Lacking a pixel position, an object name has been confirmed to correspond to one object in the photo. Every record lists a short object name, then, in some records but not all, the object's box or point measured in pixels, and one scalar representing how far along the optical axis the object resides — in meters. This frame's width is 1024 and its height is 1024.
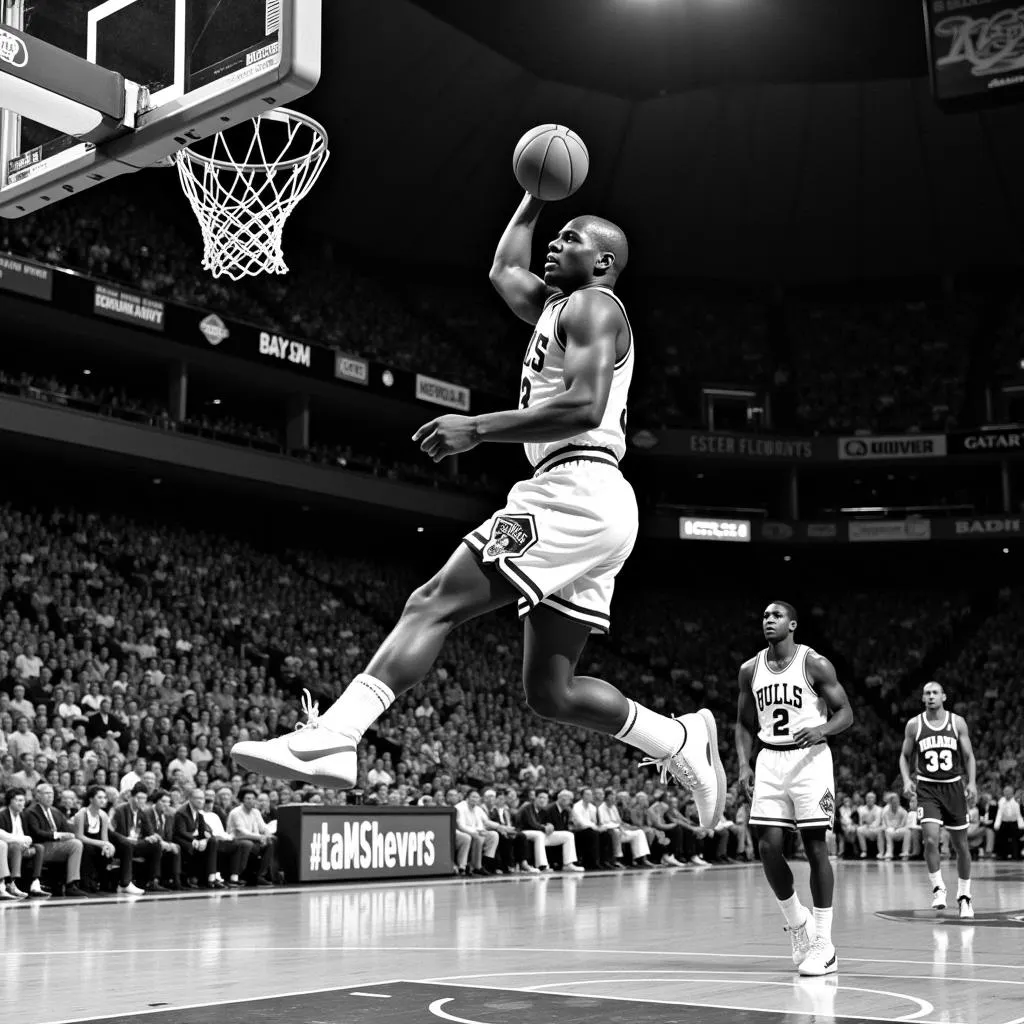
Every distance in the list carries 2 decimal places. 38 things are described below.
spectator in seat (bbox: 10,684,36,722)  17.42
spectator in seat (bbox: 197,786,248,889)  16.94
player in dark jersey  12.73
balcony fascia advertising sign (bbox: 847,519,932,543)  35.00
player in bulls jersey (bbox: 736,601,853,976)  8.72
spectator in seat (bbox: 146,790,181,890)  16.16
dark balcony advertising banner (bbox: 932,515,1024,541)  34.19
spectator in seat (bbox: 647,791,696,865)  24.17
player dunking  4.43
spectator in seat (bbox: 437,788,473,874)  19.89
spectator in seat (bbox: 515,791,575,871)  21.28
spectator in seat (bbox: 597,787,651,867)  22.72
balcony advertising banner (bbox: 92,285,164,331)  24.50
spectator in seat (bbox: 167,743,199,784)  17.23
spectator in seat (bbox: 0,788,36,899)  14.63
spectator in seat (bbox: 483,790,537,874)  21.06
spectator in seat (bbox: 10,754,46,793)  15.38
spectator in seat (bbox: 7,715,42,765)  16.45
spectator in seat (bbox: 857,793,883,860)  27.16
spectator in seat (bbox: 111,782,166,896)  15.65
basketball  5.18
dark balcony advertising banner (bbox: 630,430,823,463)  34.47
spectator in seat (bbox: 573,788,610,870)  22.28
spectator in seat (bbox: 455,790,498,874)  20.12
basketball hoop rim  10.39
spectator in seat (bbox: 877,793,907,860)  26.78
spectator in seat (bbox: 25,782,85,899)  14.99
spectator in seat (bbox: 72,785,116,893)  15.33
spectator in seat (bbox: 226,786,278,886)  17.33
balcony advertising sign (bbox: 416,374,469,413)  30.66
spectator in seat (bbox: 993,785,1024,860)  26.09
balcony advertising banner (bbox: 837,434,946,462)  35.38
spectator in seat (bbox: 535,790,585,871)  21.69
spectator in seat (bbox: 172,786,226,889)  16.45
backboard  5.94
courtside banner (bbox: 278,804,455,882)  17.50
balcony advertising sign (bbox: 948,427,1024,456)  34.38
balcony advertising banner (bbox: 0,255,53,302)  22.86
